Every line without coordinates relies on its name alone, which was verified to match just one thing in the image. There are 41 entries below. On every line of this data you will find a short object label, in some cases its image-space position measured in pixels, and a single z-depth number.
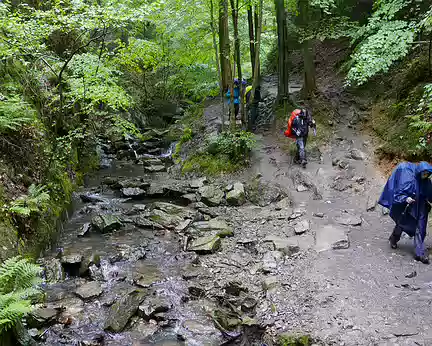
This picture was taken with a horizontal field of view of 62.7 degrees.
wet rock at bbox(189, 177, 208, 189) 13.17
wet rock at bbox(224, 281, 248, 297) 7.07
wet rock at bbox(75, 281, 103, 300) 7.11
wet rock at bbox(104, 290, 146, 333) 6.25
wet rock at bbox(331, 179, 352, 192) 11.10
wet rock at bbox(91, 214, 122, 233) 10.12
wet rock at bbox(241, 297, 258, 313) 6.57
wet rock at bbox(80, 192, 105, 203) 12.45
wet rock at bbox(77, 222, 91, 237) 9.89
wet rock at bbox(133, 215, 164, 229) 10.48
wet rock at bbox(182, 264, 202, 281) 7.82
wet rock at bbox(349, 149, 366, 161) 11.97
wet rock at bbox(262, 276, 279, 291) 7.00
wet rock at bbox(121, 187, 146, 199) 13.02
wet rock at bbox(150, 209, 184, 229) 10.46
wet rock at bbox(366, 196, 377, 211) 9.88
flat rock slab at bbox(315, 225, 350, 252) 8.20
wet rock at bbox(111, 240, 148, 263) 8.75
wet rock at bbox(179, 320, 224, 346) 6.02
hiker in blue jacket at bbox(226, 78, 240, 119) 16.05
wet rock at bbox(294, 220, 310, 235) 9.09
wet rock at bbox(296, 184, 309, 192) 11.61
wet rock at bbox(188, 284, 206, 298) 7.23
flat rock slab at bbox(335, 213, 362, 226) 9.24
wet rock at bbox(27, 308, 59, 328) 6.10
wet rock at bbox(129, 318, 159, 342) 6.12
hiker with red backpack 12.29
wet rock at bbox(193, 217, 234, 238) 9.67
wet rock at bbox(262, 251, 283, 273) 7.72
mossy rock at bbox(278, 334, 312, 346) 5.52
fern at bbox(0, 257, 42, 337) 4.91
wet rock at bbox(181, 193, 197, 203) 12.18
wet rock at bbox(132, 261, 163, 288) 7.69
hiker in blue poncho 7.09
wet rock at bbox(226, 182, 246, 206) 11.69
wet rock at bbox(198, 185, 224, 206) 11.80
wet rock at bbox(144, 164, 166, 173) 16.40
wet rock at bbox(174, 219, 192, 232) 10.15
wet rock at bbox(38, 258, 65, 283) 7.68
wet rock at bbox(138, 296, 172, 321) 6.55
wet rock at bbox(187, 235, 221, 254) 8.78
